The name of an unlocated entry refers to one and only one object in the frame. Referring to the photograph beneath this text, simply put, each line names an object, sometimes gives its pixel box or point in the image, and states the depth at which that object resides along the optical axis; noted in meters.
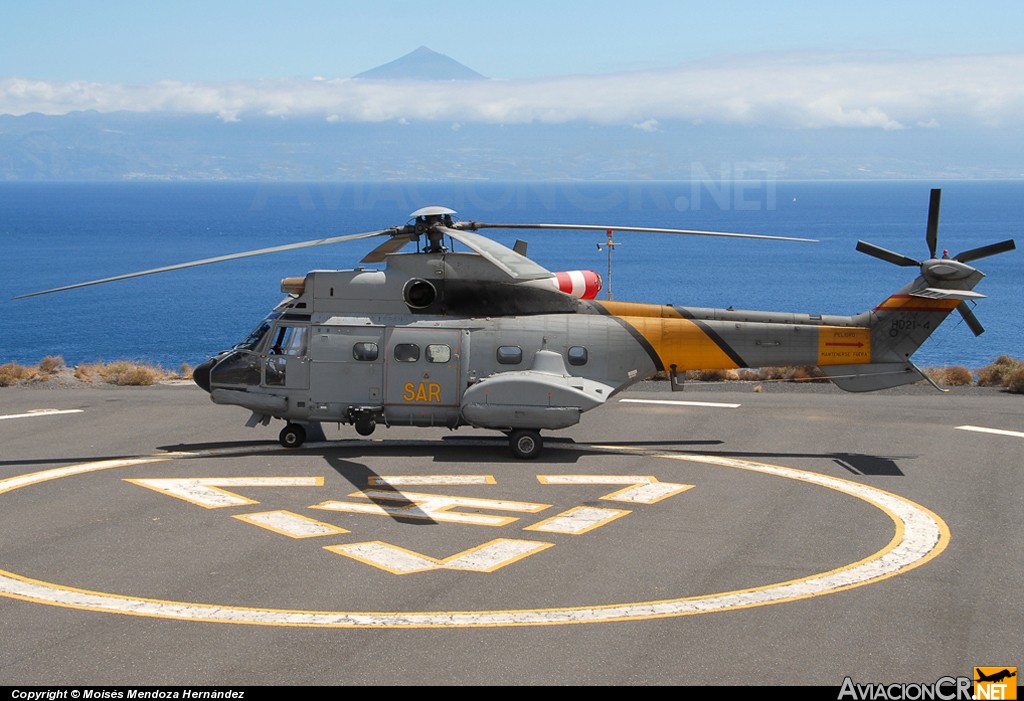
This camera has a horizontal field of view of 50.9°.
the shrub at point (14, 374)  33.72
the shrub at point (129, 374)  33.91
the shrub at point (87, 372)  35.62
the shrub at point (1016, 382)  30.89
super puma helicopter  21.53
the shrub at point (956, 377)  33.97
